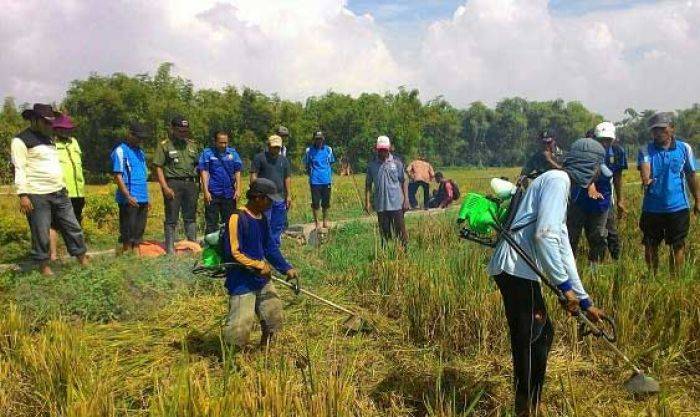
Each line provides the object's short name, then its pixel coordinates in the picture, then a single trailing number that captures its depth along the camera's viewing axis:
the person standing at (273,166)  7.13
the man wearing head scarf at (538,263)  2.68
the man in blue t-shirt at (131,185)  6.30
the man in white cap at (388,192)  6.83
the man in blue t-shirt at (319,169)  8.44
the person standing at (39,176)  5.34
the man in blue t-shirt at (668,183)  5.25
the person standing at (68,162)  6.09
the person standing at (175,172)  6.62
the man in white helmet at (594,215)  5.62
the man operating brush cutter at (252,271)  3.86
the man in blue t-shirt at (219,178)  6.86
